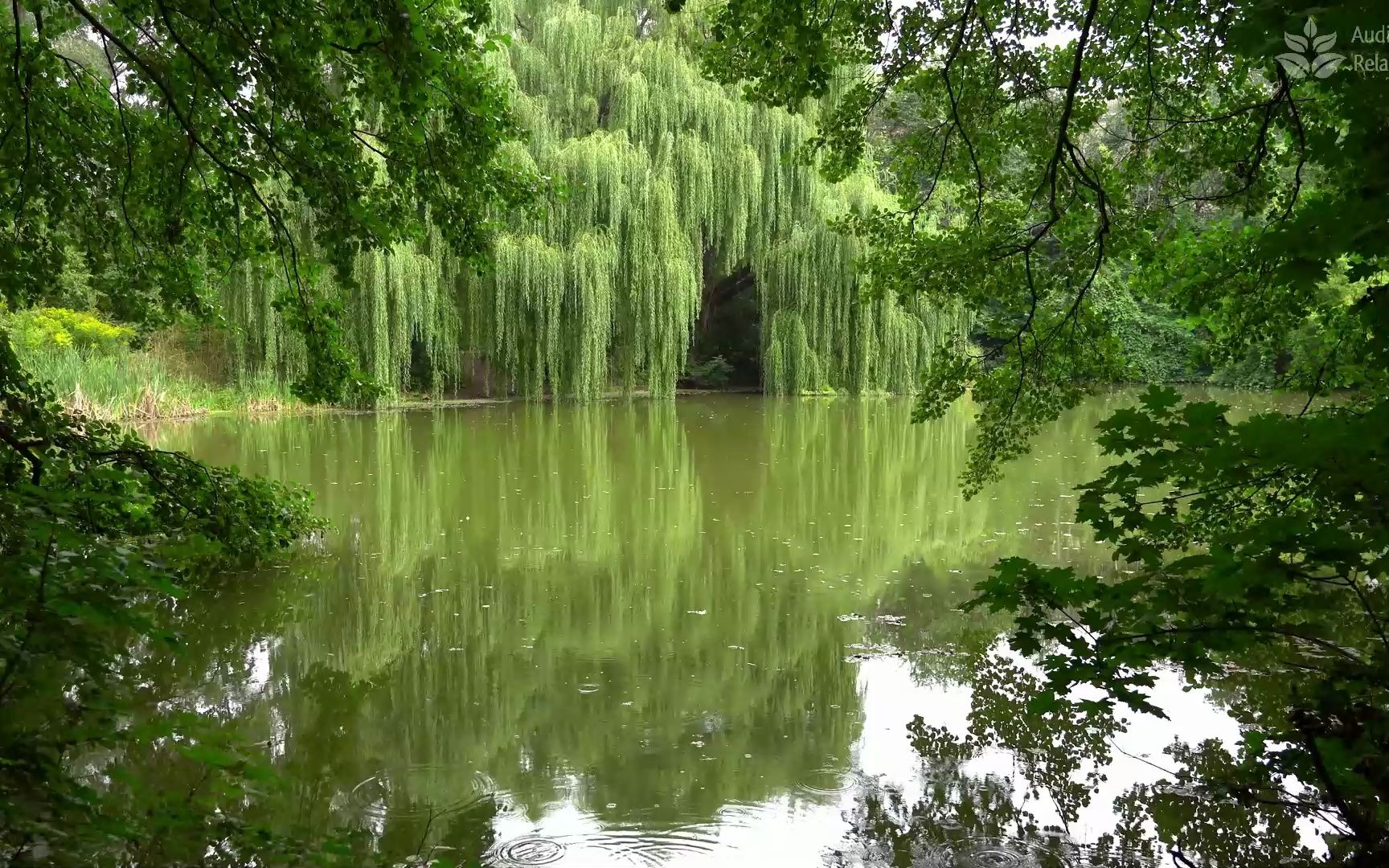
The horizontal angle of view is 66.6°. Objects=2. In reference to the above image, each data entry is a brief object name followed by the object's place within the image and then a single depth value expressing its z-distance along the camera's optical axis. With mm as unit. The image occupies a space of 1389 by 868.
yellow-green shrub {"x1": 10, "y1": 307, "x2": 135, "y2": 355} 13867
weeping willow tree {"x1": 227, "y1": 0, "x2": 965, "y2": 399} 15023
